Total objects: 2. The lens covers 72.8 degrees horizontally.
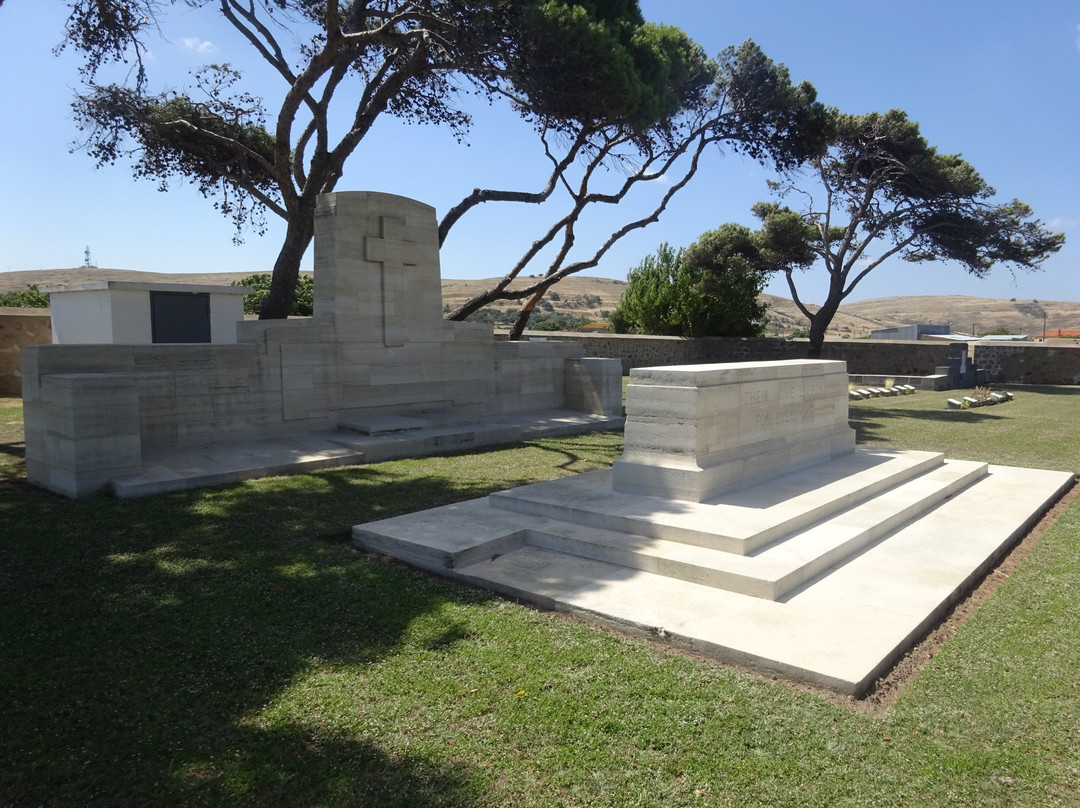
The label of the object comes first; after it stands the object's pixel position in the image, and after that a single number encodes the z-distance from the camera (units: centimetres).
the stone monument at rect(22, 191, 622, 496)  762
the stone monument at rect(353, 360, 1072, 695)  429
